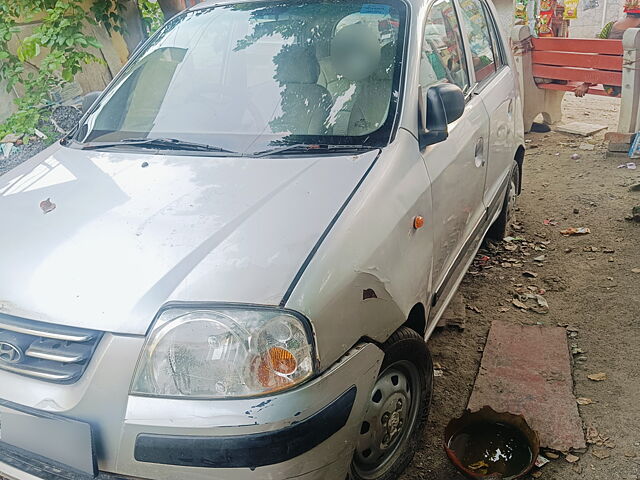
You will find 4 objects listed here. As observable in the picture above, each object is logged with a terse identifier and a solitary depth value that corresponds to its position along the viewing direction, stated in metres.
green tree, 5.18
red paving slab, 2.42
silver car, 1.48
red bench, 5.87
